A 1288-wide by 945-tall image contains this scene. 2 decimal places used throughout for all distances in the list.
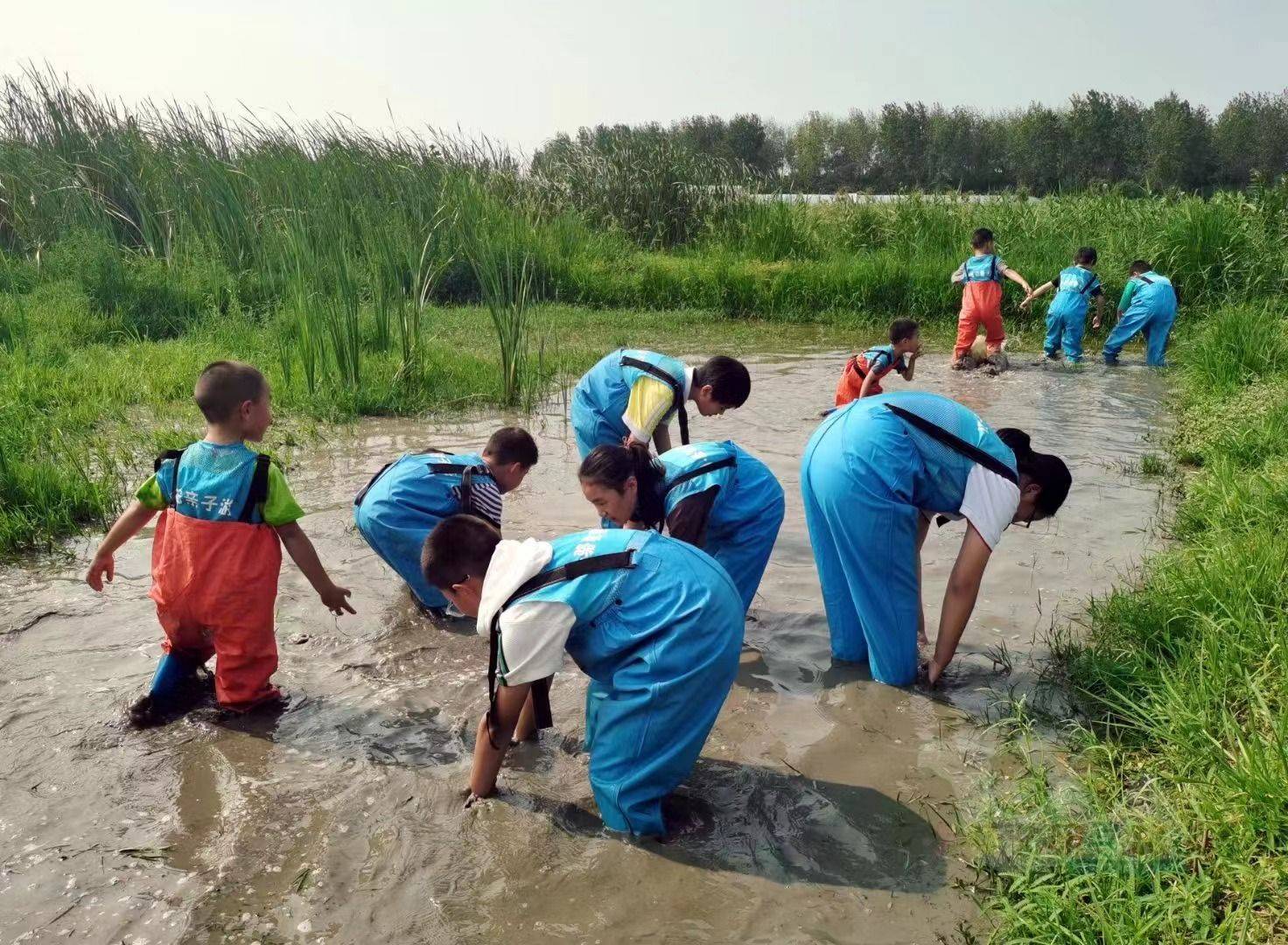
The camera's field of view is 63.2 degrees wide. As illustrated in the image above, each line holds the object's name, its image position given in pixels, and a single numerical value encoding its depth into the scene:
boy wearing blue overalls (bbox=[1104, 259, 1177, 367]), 11.73
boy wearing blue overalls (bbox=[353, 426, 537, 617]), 4.59
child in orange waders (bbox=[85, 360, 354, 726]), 3.66
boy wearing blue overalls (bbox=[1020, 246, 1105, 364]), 12.06
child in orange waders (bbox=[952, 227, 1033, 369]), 11.46
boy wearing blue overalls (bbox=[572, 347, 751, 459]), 4.68
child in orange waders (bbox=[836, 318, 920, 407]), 7.14
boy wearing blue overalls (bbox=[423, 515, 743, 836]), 2.88
